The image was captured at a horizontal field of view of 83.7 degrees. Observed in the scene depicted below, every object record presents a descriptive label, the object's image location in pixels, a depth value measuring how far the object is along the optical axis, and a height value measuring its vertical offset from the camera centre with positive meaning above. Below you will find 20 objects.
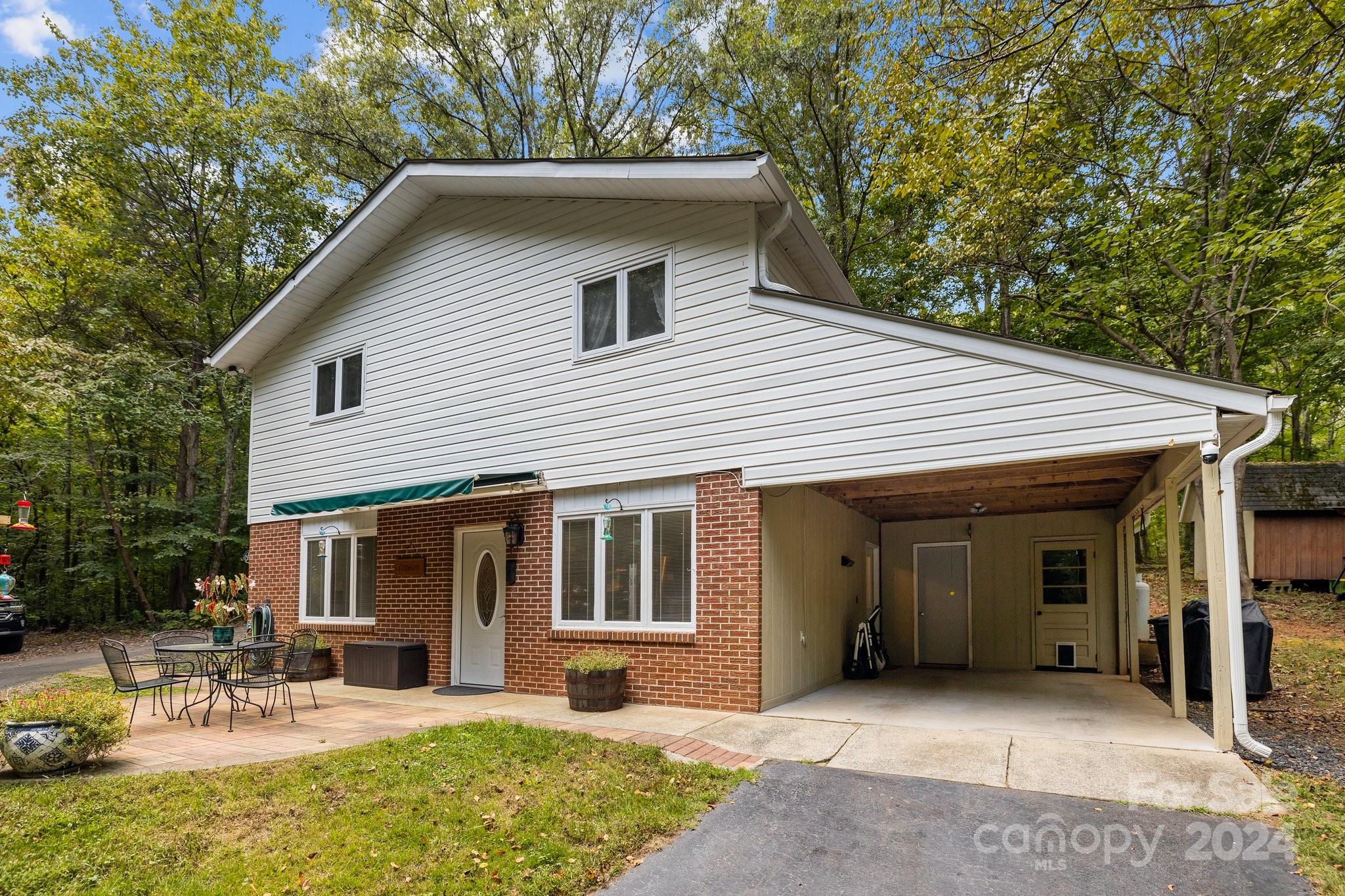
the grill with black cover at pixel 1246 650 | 8.14 -1.36
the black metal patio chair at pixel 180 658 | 7.79 -1.40
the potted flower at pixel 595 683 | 7.95 -1.66
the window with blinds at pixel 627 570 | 8.24 -0.51
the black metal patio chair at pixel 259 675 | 7.54 -1.59
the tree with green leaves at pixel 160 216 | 17.88 +7.75
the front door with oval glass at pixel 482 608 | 10.09 -1.14
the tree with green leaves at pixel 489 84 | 17.97 +11.01
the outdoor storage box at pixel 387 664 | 10.05 -1.89
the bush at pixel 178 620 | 18.69 -2.41
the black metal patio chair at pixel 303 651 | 8.23 -1.60
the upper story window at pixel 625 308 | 8.70 +2.60
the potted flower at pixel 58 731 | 5.41 -1.52
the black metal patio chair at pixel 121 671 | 7.20 -1.41
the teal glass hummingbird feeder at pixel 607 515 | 8.71 +0.13
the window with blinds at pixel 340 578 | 11.52 -0.83
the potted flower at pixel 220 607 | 8.11 -1.01
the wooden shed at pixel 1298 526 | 17.11 +0.02
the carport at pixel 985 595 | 7.43 -1.03
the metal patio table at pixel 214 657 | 7.56 -1.53
